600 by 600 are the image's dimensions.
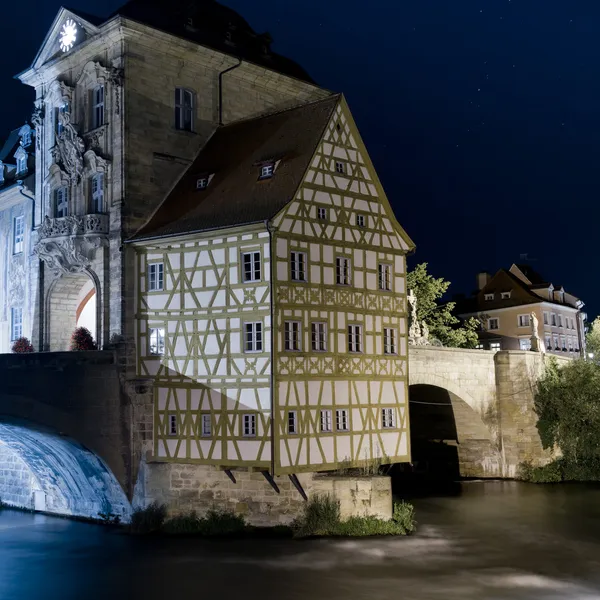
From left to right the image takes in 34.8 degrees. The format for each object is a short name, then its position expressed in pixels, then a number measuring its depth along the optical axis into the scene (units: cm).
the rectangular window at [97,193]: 3164
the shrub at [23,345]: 3434
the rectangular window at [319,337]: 2869
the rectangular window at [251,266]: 2802
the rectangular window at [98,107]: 3228
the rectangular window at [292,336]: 2791
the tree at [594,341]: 6438
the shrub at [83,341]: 3200
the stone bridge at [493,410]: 4278
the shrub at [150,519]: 2919
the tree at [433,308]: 5097
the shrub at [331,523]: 2794
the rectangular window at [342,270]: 2964
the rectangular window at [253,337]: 2789
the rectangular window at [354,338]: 2989
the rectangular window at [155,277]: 3012
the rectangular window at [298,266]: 2828
